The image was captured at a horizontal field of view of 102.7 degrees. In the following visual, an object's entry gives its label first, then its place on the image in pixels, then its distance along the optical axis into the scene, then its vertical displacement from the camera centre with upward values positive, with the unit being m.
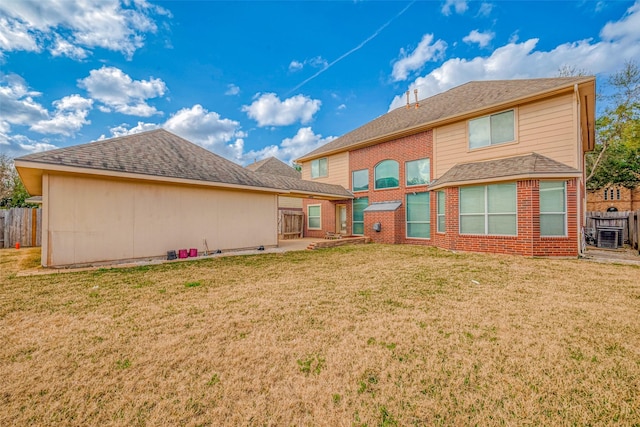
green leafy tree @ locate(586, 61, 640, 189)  17.72 +6.25
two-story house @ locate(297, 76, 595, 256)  8.16 +2.01
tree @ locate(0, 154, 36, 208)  21.67 +2.77
